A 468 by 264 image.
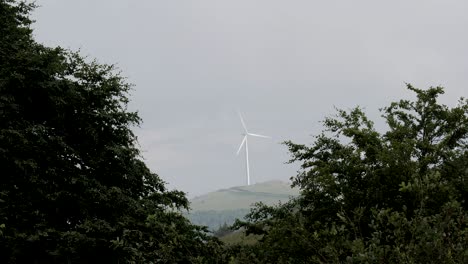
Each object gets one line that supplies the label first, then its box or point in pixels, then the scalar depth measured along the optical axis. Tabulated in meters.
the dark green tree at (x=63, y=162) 44.16
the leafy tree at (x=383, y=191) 11.65
